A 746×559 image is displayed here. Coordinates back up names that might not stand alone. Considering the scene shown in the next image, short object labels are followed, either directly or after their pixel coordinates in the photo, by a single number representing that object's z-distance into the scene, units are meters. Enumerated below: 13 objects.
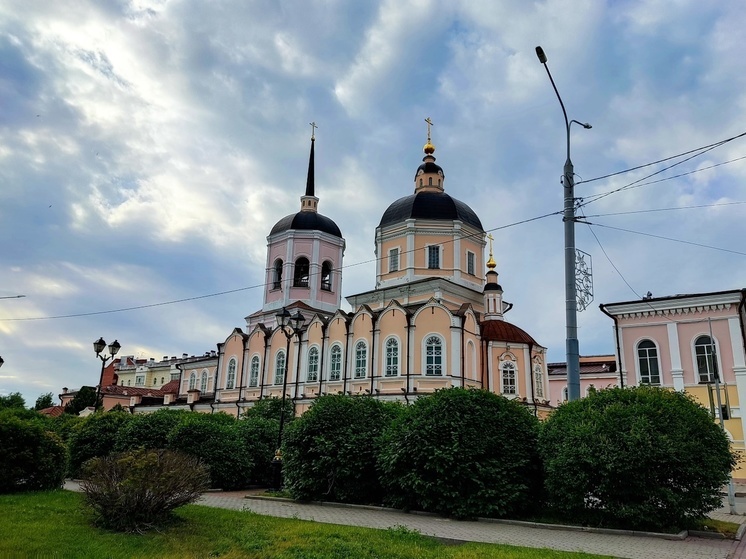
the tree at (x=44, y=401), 69.62
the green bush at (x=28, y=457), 12.84
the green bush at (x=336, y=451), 14.77
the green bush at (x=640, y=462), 10.99
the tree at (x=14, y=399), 47.02
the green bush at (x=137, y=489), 9.51
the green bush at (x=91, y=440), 19.36
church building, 31.38
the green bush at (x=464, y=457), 12.60
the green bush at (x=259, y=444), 19.14
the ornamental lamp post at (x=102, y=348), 22.23
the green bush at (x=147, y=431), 17.53
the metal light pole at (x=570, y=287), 12.76
